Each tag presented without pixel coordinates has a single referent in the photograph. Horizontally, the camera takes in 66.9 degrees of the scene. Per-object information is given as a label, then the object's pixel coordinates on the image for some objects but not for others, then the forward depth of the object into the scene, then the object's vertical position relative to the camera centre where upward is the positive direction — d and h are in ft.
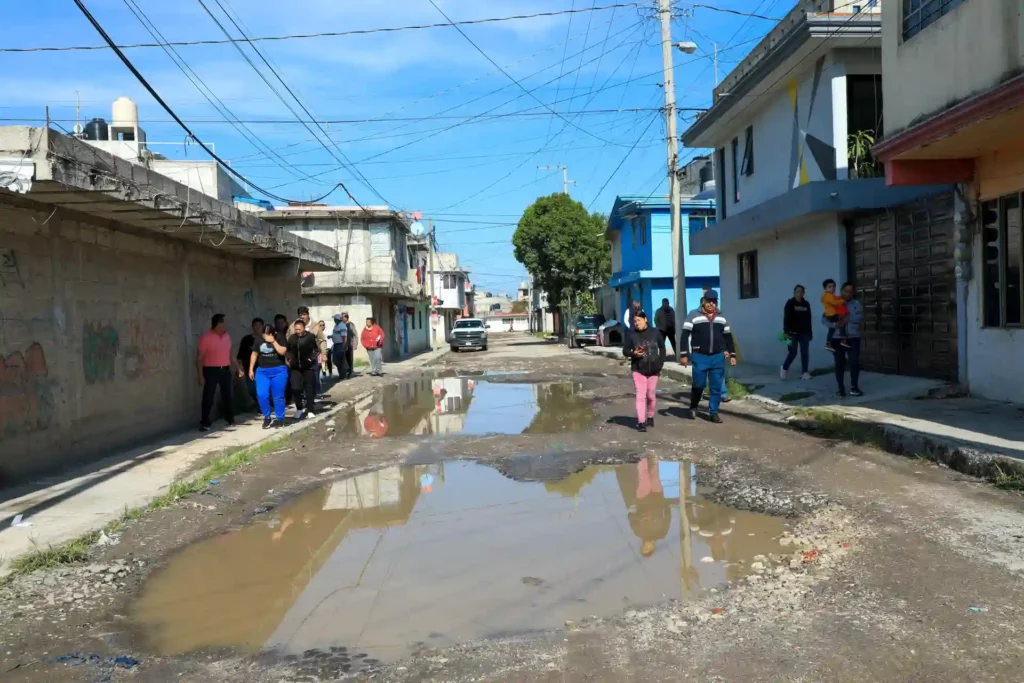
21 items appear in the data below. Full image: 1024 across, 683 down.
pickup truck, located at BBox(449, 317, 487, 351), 130.72 -3.14
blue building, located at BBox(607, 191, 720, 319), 110.22 +8.69
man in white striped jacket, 36.17 -1.95
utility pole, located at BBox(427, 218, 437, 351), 151.79 +11.44
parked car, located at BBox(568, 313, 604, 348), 137.59 -3.12
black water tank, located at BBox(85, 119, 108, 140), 88.79 +24.18
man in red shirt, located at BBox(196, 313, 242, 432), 37.99 -1.67
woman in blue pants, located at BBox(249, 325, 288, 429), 37.17 -2.38
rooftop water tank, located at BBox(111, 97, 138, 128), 100.78 +28.50
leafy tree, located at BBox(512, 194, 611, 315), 147.54 +12.93
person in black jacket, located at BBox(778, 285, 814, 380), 45.06 -1.03
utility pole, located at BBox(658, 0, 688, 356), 66.23 +11.87
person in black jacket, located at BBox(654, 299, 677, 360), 69.62 -0.95
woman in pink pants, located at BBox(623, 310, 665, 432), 33.73 -2.17
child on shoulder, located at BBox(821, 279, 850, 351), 37.99 -0.45
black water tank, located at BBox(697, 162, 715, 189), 120.37 +20.82
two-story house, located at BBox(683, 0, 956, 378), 40.55 +6.20
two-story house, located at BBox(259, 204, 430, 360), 99.96 +8.82
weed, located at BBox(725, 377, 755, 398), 44.80 -4.95
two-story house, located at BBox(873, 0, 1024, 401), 27.66 +6.27
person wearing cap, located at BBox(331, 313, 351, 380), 66.59 -2.19
